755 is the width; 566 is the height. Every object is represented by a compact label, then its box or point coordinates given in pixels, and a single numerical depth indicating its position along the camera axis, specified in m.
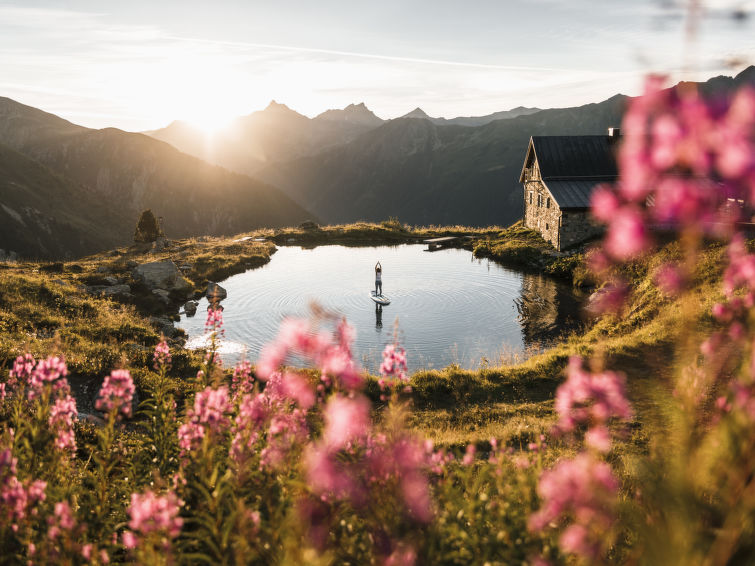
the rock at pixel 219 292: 25.39
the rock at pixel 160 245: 43.53
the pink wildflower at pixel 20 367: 5.40
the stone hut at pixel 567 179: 34.59
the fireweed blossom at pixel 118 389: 4.88
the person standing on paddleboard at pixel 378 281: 23.87
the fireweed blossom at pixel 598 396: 3.23
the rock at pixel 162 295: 25.20
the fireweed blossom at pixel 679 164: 1.88
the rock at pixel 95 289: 24.46
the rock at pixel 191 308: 23.52
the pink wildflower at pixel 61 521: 3.52
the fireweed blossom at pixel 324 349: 3.90
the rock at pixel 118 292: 24.85
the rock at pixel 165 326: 19.78
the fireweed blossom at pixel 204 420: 4.51
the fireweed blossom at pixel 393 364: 4.47
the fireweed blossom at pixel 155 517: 3.36
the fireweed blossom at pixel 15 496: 3.95
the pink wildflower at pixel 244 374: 6.48
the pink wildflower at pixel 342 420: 3.47
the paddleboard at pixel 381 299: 23.12
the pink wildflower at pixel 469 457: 4.51
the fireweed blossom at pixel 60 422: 5.03
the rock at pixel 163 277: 27.06
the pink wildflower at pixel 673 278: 2.52
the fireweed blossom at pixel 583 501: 2.77
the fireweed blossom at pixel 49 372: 5.06
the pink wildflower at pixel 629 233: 2.18
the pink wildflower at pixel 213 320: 7.05
